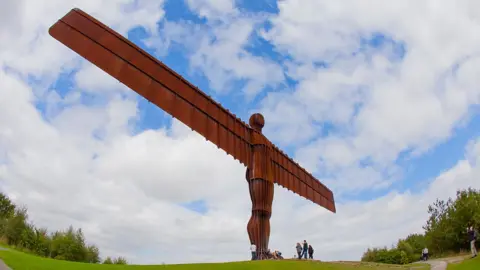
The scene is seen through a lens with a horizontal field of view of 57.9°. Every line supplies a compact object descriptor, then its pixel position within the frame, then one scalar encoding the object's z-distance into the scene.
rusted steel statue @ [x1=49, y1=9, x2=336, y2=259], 14.27
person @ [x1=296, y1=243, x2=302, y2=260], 20.54
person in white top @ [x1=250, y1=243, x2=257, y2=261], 16.36
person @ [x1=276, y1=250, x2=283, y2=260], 17.31
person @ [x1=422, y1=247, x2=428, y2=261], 29.27
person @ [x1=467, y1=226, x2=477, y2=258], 20.41
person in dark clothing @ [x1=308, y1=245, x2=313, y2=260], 21.89
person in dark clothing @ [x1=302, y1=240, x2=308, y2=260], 20.77
